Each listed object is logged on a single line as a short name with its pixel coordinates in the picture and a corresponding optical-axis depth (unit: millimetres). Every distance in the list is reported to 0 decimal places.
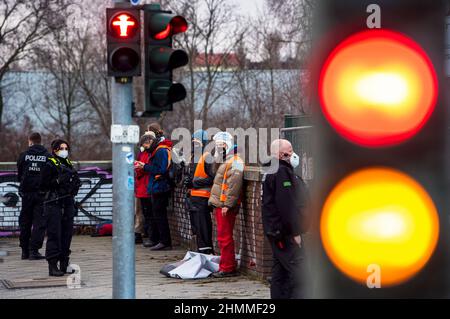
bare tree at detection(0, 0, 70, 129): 42156
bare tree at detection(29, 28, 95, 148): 45375
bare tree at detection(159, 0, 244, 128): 43094
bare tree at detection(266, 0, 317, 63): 36969
